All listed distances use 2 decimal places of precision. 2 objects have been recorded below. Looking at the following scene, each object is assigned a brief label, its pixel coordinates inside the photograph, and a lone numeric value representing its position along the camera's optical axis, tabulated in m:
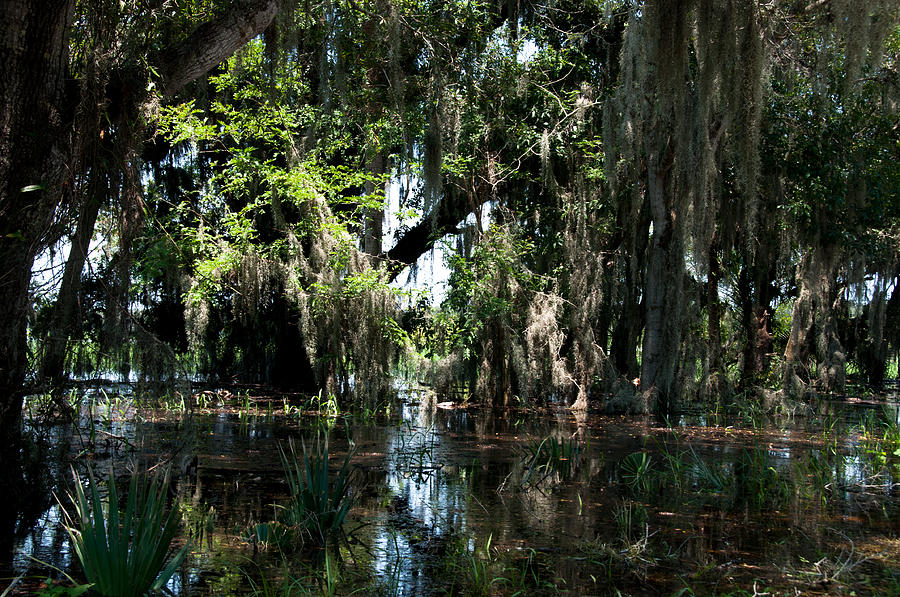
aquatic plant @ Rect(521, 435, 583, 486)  6.00
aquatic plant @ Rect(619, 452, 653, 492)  5.54
